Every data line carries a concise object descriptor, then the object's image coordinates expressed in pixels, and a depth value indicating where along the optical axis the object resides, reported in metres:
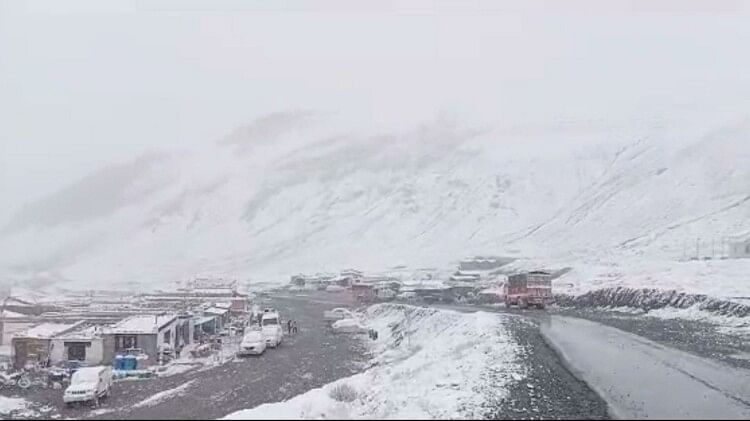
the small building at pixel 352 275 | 118.72
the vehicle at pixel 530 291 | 63.25
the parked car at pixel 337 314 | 71.80
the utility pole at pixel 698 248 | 98.23
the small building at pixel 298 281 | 128.27
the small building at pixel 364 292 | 96.62
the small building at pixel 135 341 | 44.16
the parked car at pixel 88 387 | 30.67
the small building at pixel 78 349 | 44.06
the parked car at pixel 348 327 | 60.98
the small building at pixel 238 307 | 75.69
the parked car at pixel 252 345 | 46.00
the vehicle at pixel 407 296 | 87.75
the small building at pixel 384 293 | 93.94
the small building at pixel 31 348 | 44.38
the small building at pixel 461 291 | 85.50
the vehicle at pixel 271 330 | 50.03
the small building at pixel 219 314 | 62.06
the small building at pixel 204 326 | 56.06
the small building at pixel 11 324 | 53.44
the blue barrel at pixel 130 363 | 41.28
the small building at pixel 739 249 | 86.50
